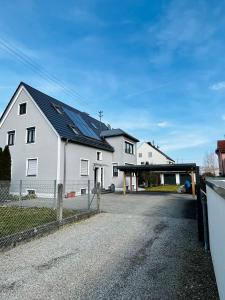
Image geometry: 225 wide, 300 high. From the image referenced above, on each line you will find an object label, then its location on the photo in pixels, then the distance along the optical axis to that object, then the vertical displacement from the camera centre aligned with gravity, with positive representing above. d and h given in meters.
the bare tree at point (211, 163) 63.06 +5.84
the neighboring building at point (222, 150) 32.19 +4.42
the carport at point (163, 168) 19.15 +1.41
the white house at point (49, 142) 18.88 +3.58
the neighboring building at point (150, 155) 53.81 +6.49
